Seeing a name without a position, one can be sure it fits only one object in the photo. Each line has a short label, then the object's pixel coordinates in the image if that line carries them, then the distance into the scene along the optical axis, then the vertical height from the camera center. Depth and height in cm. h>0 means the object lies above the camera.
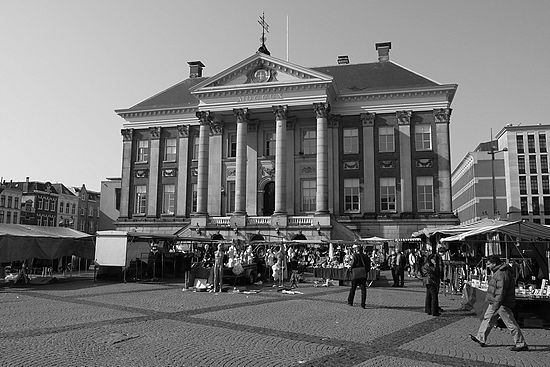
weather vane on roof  4838 +2080
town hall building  4059 +828
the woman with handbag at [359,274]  1590 -70
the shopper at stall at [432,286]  1443 -96
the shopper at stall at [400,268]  2456 -77
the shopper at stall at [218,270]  2069 -80
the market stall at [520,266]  1289 -51
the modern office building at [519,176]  8638 +1341
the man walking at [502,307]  984 -108
